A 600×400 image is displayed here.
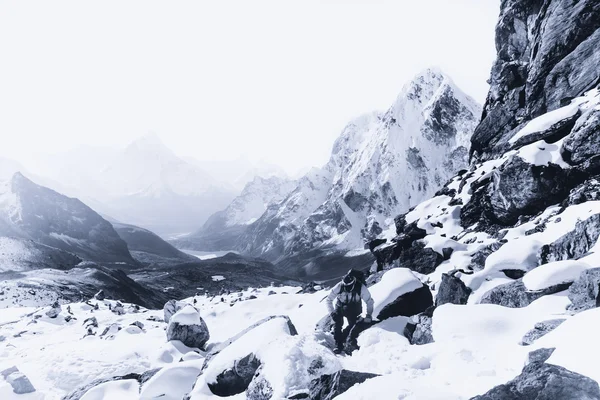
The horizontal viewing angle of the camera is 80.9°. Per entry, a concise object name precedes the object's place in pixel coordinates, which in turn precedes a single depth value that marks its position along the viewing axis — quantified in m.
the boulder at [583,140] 18.09
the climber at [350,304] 12.02
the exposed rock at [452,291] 13.17
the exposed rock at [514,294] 10.33
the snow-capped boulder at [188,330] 15.98
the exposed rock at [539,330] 7.95
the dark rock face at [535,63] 24.91
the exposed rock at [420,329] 10.20
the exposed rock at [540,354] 6.32
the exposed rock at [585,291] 8.24
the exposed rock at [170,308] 20.47
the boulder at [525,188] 19.47
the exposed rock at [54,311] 21.44
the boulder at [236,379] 9.70
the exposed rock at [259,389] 7.94
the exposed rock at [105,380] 11.16
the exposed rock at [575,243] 12.51
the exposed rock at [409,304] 12.88
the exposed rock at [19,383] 12.02
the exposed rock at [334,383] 6.95
